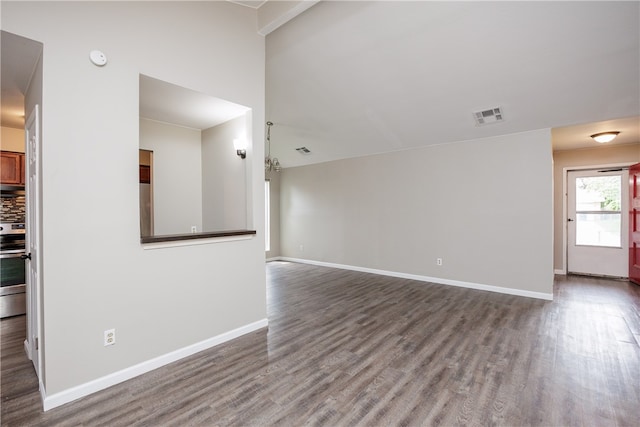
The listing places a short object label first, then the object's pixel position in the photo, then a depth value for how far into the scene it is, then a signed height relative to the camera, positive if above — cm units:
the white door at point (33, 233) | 201 -14
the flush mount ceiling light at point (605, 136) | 450 +116
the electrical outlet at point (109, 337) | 215 -92
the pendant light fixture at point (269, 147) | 535 +143
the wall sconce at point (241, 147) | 326 +75
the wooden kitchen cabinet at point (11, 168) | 355 +59
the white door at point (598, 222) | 536 -25
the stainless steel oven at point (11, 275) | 337 -71
